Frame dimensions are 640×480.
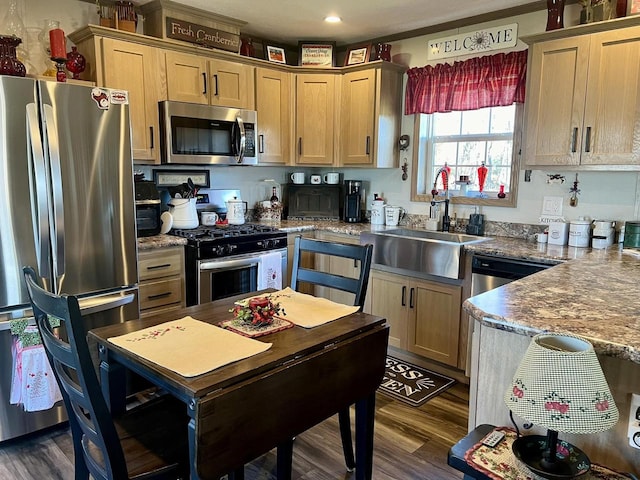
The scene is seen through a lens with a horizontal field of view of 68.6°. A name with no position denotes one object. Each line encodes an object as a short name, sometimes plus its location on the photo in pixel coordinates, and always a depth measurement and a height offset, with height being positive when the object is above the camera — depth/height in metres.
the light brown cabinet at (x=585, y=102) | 2.67 +0.46
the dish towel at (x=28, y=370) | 2.41 -1.01
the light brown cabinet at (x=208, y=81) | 3.42 +0.71
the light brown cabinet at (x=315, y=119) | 4.15 +0.50
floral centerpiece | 1.74 -0.51
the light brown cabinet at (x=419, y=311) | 3.18 -0.97
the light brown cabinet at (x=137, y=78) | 3.06 +0.65
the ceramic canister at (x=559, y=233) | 3.12 -0.36
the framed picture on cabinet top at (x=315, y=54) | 4.19 +1.08
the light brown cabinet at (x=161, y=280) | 3.04 -0.70
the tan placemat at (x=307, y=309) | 1.84 -0.56
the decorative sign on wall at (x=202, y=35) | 3.37 +1.04
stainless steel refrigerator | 2.32 -0.16
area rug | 2.99 -1.38
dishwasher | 2.79 -0.57
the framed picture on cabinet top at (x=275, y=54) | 4.10 +1.06
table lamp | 1.05 -0.49
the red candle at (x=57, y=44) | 2.77 +0.76
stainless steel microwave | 3.37 +0.31
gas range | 3.24 -0.46
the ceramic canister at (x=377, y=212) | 4.12 -0.31
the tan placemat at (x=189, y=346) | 1.41 -0.56
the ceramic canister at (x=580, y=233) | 3.04 -0.35
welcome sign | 3.42 +1.03
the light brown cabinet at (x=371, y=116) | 3.93 +0.51
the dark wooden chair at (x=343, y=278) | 2.15 -0.49
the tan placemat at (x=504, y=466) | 1.18 -0.75
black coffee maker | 4.25 -0.23
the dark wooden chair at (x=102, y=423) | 1.28 -0.87
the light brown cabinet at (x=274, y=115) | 3.98 +0.52
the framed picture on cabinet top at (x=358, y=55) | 4.06 +1.05
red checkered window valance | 3.38 +0.71
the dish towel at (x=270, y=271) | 3.60 -0.74
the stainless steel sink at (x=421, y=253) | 3.08 -0.53
